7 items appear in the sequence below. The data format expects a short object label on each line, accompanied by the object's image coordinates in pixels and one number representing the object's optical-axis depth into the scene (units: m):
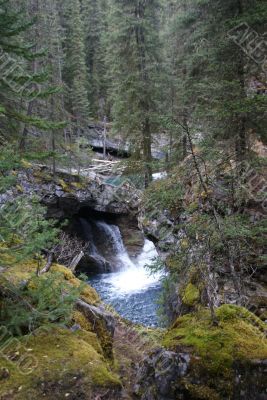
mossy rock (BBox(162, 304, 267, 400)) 4.64
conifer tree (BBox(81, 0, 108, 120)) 49.34
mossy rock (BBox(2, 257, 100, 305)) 7.55
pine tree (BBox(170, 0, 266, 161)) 11.30
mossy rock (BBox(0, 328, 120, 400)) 4.86
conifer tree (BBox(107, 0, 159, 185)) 22.02
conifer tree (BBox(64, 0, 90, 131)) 42.19
